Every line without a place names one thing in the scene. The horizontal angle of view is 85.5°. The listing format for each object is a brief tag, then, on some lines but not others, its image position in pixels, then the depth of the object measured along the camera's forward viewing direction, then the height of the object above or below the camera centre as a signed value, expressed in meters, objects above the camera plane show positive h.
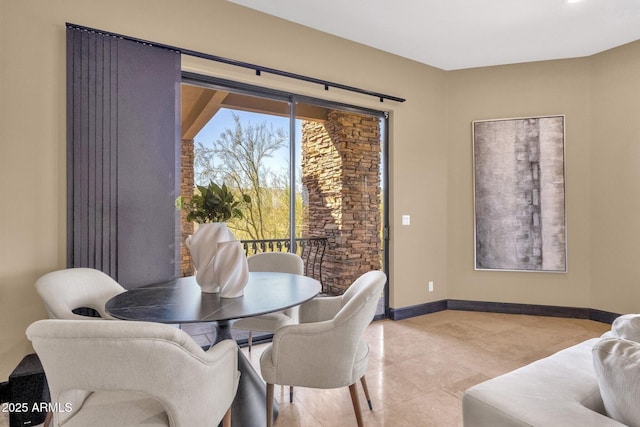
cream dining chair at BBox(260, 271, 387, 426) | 1.63 -0.63
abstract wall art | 4.09 +0.28
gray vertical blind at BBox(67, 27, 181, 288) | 2.39 +0.45
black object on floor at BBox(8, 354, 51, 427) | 1.88 -0.98
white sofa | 0.88 -0.53
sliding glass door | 3.04 +0.49
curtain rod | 2.50 +1.33
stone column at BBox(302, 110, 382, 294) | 3.64 +0.29
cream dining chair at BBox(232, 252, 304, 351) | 2.87 -0.38
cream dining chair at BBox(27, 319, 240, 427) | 1.03 -0.48
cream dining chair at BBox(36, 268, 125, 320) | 1.88 -0.43
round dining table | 1.59 -0.44
